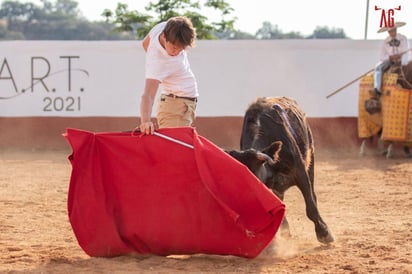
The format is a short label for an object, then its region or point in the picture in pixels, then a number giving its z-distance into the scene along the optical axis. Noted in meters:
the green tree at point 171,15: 25.77
